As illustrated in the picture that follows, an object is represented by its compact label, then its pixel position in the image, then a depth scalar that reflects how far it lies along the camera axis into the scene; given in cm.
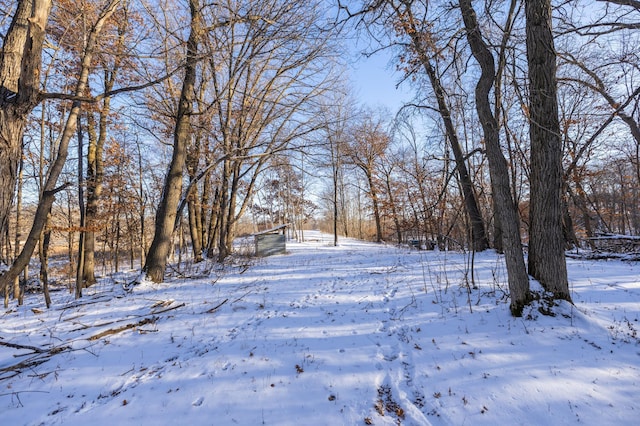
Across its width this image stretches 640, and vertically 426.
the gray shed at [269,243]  1333
